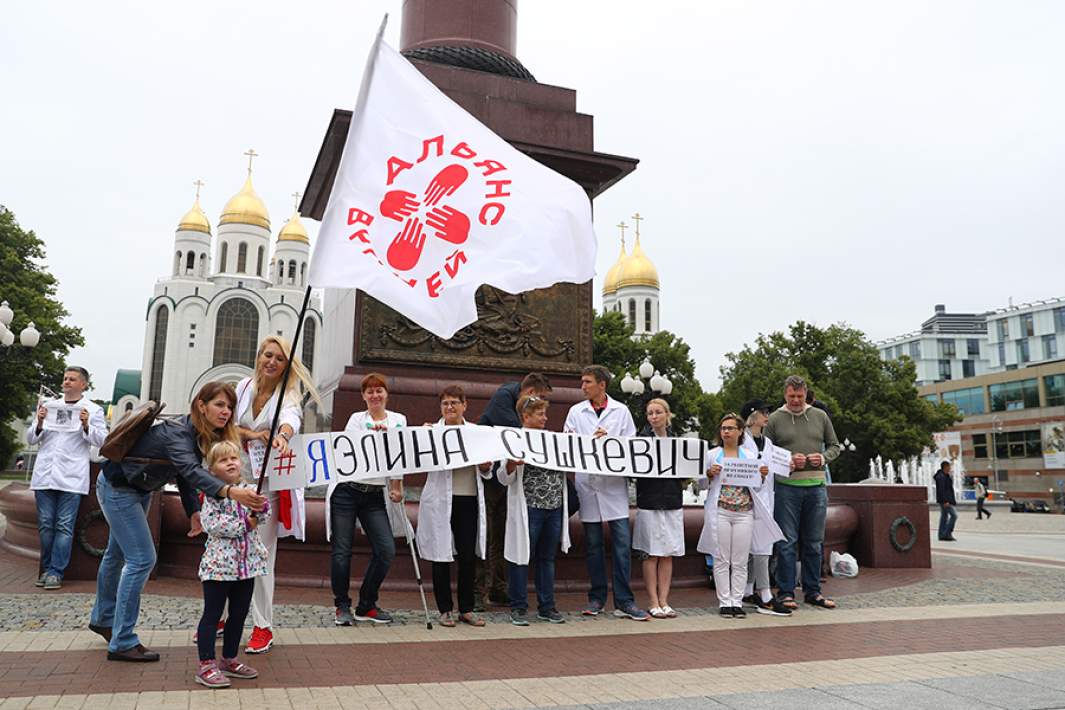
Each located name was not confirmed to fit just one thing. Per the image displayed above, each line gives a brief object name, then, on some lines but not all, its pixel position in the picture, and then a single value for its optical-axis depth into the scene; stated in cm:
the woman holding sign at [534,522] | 684
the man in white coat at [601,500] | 727
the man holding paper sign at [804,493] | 807
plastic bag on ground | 1031
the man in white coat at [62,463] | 784
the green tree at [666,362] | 5069
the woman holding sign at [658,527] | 741
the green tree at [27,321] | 3619
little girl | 479
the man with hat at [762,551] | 775
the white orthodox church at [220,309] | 7581
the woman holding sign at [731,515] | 746
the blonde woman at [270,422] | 563
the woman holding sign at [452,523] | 664
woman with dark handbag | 501
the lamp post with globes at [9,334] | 1934
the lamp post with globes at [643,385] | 2738
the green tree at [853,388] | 5046
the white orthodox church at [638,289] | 8919
